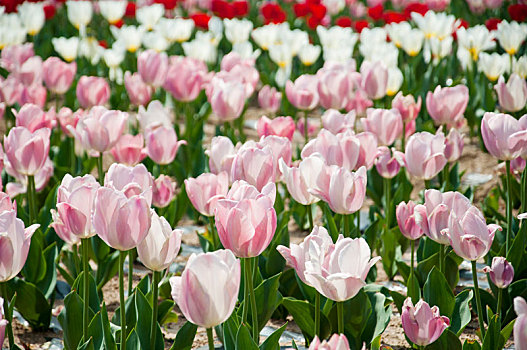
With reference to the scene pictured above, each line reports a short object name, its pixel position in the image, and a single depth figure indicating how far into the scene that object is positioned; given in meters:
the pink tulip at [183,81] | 6.96
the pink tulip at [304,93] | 6.52
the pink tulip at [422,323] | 3.20
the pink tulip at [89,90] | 6.97
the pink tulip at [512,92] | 5.58
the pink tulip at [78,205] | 3.21
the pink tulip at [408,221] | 4.05
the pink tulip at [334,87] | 6.31
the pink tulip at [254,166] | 3.87
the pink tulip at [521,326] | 2.20
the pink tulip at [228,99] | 6.14
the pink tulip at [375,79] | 6.64
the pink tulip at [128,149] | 5.14
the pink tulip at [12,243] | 3.06
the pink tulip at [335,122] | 5.32
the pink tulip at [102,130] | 4.90
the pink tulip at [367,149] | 4.41
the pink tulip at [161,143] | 5.23
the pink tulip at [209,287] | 2.56
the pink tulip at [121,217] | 2.96
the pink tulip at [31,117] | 5.35
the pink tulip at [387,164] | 5.02
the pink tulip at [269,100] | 7.40
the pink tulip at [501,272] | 3.57
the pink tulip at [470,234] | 3.24
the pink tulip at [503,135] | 3.96
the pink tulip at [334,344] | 2.41
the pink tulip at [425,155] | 4.44
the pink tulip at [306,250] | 2.96
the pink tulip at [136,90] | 7.50
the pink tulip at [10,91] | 6.92
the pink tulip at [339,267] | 2.86
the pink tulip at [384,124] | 5.19
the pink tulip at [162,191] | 4.72
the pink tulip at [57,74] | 7.40
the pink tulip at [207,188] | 3.83
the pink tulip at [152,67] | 7.56
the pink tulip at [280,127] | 5.09
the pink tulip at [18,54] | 8.37
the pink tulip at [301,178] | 3.72
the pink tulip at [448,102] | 5.48
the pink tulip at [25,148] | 4.36
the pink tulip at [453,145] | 5.06
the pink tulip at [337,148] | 4.25
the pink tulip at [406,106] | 5.92
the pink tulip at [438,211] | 3.42
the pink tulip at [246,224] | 2.95
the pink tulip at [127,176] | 3.62
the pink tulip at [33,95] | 6.97
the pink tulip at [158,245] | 3.15
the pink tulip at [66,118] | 6.55
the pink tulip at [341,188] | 3.54
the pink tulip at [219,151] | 4.47
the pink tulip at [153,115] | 5.77
